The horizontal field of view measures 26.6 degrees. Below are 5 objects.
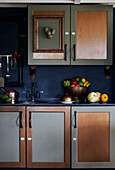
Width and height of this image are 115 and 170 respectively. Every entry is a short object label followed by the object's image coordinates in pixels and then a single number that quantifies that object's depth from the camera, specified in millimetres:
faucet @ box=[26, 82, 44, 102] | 3683
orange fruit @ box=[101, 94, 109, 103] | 3514
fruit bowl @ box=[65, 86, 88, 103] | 3521
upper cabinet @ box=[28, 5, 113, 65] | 3422
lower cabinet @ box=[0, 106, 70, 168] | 3164
